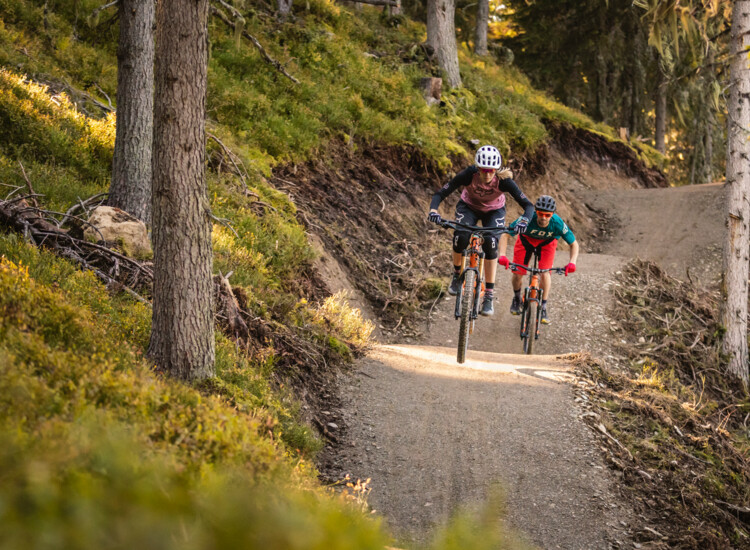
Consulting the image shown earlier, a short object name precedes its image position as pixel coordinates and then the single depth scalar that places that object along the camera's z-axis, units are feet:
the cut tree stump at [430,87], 123.34
